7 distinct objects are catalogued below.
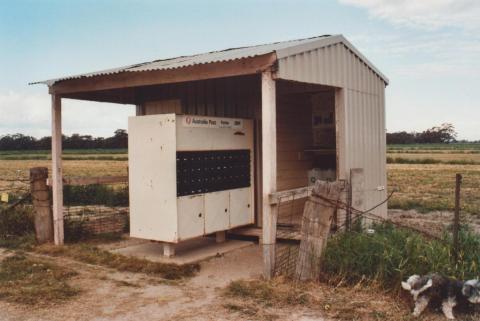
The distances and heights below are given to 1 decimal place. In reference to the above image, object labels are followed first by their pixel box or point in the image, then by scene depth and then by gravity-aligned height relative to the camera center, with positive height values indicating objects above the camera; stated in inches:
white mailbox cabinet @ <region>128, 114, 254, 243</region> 335.3 -13.0
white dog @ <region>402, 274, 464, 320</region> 218.2 -58.4
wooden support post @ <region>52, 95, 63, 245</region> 403.5 -7.0
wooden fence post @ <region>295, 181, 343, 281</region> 273.7 -39.1
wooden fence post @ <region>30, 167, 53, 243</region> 403.0 -38.9
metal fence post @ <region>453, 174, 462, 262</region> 250.1 -32.9
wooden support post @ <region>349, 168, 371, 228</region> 351.9 -23.9
